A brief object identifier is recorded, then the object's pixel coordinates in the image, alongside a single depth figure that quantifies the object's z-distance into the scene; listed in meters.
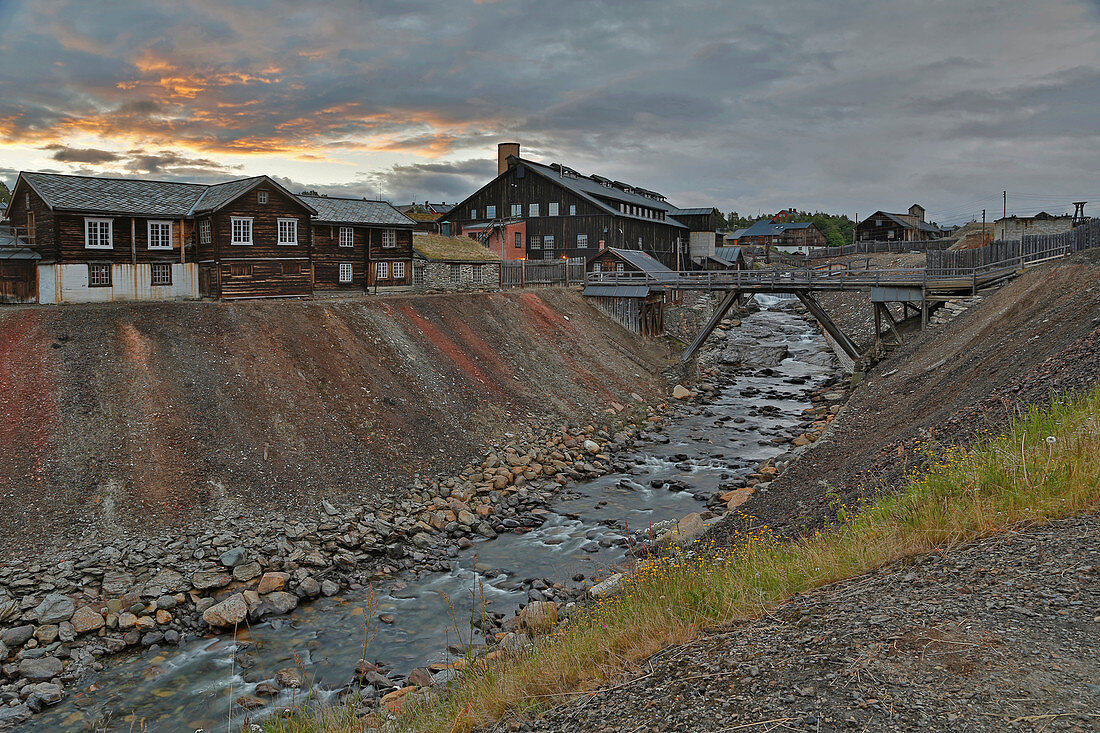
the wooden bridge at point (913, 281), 34.50
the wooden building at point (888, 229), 95.31
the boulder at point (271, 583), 15.94
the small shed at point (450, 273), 43.47
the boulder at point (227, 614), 14.73
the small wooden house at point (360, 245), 38.28
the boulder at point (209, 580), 15.68
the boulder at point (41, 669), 12.67
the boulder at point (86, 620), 13.96
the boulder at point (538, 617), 12.38
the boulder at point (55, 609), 14.02
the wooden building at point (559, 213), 62.09
